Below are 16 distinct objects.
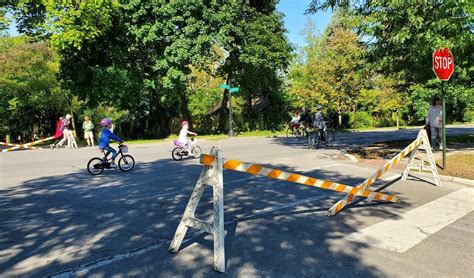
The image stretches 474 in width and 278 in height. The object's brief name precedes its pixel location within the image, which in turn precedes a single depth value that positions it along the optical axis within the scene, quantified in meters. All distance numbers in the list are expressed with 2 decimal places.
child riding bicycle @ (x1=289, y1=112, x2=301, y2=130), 23.52
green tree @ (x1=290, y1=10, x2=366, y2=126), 32.03
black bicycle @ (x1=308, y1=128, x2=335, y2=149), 16.64
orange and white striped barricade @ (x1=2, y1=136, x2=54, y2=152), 18.44
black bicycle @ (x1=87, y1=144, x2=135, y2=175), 10.45
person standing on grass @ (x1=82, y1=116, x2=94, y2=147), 20.91
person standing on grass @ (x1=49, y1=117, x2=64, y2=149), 20.23
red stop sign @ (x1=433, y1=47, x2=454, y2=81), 9.53
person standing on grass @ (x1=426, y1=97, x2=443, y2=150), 13.38
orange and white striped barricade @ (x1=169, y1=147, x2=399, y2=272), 4.16
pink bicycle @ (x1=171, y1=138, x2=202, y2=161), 13.23
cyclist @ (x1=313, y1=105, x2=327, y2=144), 16.08
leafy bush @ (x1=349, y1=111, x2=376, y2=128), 39.51
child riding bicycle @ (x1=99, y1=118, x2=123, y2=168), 10.46
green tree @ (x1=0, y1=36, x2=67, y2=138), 24.39
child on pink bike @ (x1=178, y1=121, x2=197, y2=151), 13.30
